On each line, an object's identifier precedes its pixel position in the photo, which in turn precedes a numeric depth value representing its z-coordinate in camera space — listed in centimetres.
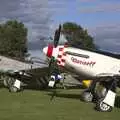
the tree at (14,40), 7156
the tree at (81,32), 7131
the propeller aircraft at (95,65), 1617
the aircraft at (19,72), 2937
